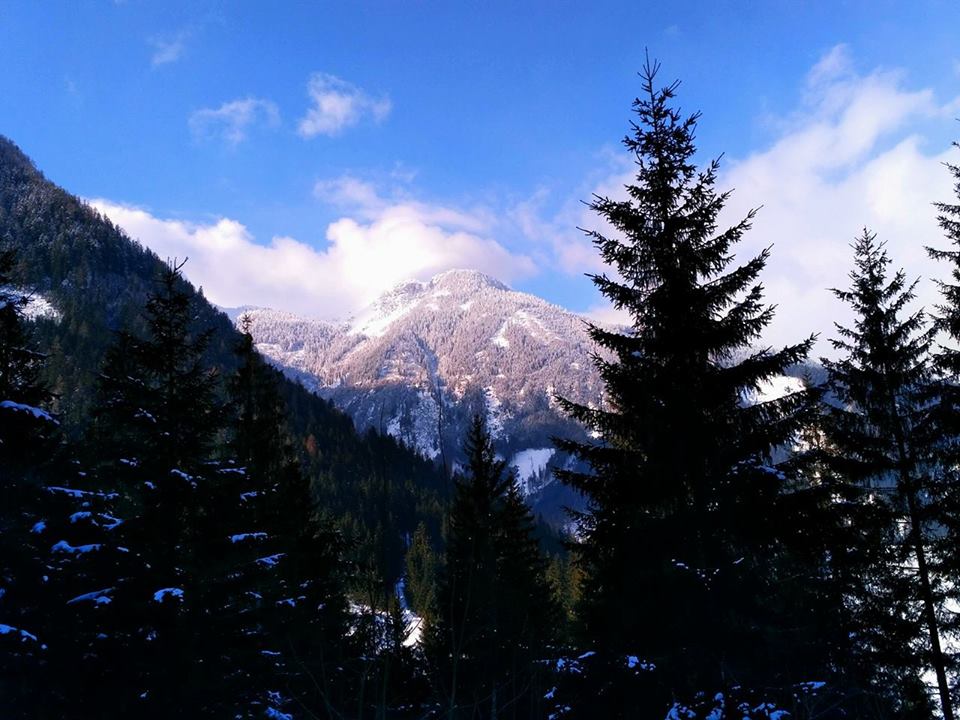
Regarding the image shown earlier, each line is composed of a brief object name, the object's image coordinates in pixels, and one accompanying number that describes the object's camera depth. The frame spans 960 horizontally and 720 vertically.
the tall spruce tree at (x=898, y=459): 12.98
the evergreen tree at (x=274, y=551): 12.65
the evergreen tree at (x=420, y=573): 65.62
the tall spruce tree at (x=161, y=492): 11.41
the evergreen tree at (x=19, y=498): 10.73
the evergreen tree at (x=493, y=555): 17.95
